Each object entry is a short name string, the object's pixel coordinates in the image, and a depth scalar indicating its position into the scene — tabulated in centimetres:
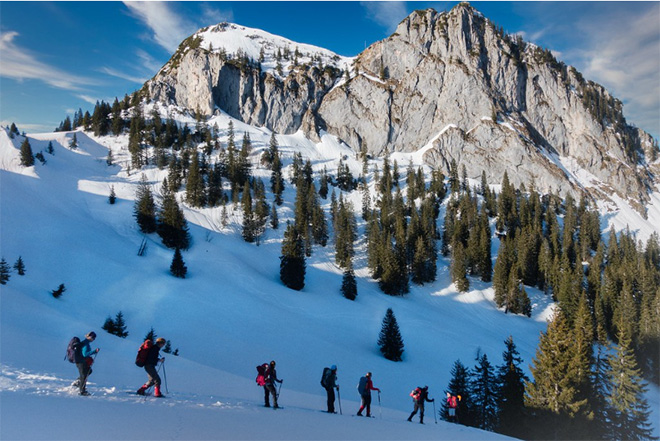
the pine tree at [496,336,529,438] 2016
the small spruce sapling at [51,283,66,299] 3091
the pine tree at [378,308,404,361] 3281
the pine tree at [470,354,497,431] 2208
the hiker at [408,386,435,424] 1289
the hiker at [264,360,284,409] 1119
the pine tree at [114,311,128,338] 2606
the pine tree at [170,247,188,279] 4178
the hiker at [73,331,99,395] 944
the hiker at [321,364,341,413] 1177
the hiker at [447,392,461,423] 1479
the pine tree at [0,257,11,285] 2695
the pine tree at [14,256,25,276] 3246
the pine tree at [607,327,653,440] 2175
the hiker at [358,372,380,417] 1220
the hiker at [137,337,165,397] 971
